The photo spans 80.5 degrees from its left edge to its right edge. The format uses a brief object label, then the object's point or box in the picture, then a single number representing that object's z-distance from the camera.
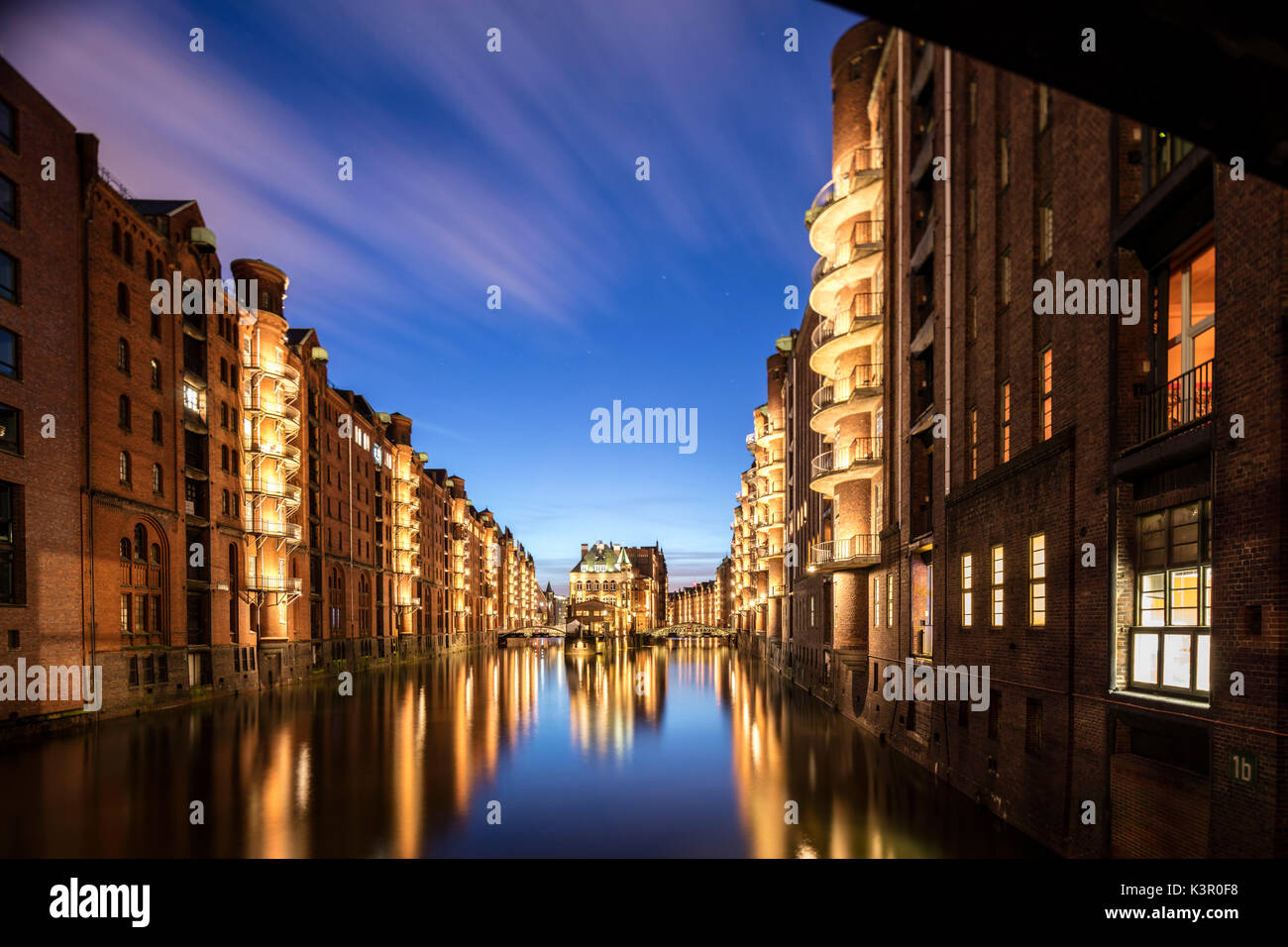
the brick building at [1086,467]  8.61
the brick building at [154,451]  28.16
